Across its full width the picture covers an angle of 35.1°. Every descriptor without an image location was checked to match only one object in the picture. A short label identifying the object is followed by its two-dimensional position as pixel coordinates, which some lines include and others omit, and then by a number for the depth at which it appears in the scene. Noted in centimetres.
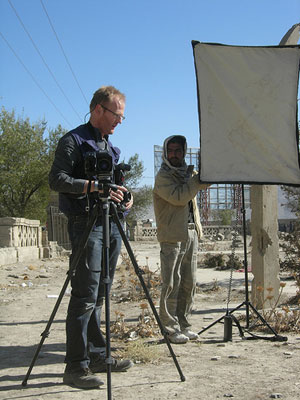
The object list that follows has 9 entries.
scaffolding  6704
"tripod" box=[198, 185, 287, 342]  448
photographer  332
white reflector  443
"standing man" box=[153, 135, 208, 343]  447
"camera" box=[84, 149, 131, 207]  311
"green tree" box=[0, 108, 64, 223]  2505
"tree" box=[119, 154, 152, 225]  4050
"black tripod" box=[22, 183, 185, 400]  292
